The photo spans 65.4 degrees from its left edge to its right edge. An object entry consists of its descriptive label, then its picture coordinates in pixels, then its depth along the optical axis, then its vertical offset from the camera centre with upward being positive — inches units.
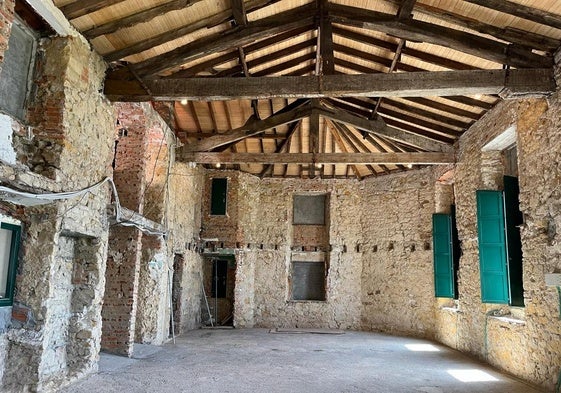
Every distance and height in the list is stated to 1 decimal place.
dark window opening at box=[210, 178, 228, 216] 486.0 +71.5
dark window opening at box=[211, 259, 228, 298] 492.7 -18.7
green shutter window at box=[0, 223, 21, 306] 178.9 -1.4
